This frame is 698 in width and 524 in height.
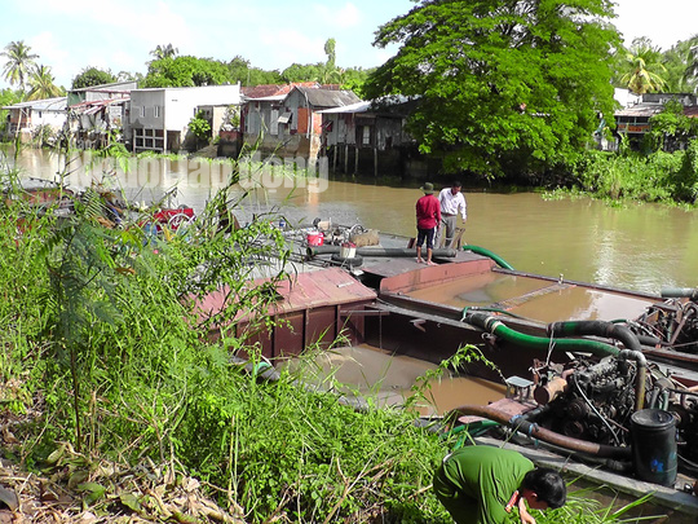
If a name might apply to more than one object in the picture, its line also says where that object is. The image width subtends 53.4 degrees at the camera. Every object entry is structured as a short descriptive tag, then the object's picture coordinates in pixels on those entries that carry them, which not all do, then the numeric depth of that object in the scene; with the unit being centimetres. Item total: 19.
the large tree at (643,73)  4801
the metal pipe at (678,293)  958
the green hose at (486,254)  1327
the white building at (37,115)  5906
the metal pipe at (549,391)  623
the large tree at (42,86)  7474
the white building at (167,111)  4847
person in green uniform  358
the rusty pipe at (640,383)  578
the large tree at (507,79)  2938
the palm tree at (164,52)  8338
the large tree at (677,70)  4589
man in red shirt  1182
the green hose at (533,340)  747
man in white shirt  1338
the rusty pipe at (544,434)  565
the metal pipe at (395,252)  1252
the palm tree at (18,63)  7869
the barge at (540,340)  566
